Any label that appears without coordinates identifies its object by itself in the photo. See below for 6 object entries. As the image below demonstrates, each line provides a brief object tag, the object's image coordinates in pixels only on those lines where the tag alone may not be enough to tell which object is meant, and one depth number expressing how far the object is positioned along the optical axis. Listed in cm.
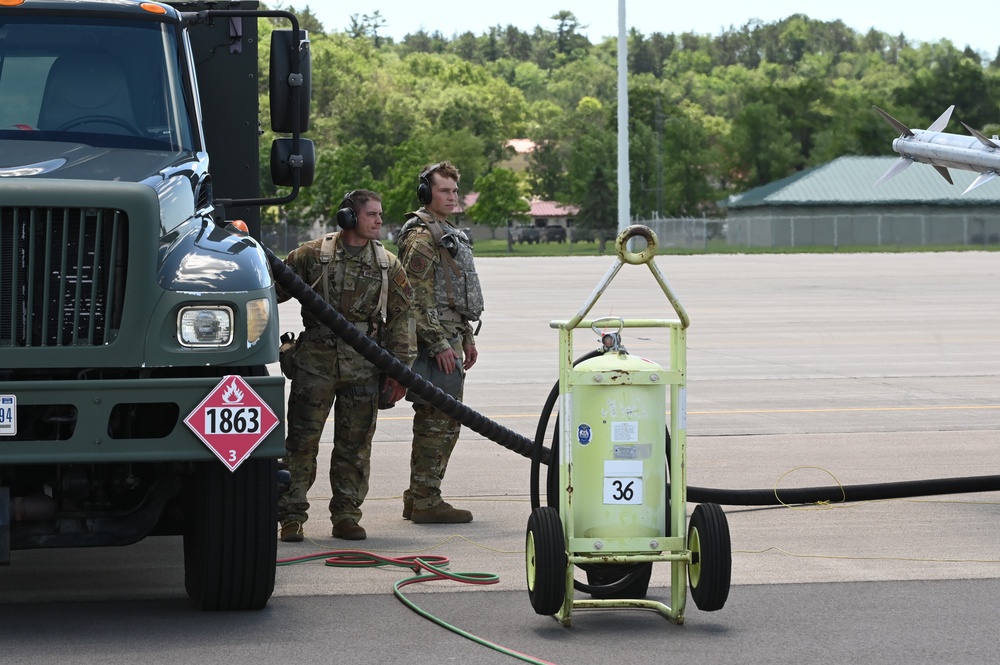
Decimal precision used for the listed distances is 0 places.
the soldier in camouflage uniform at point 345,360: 1497
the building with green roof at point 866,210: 15785
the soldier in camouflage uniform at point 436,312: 1605
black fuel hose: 1429
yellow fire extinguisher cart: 1103
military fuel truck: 1061
